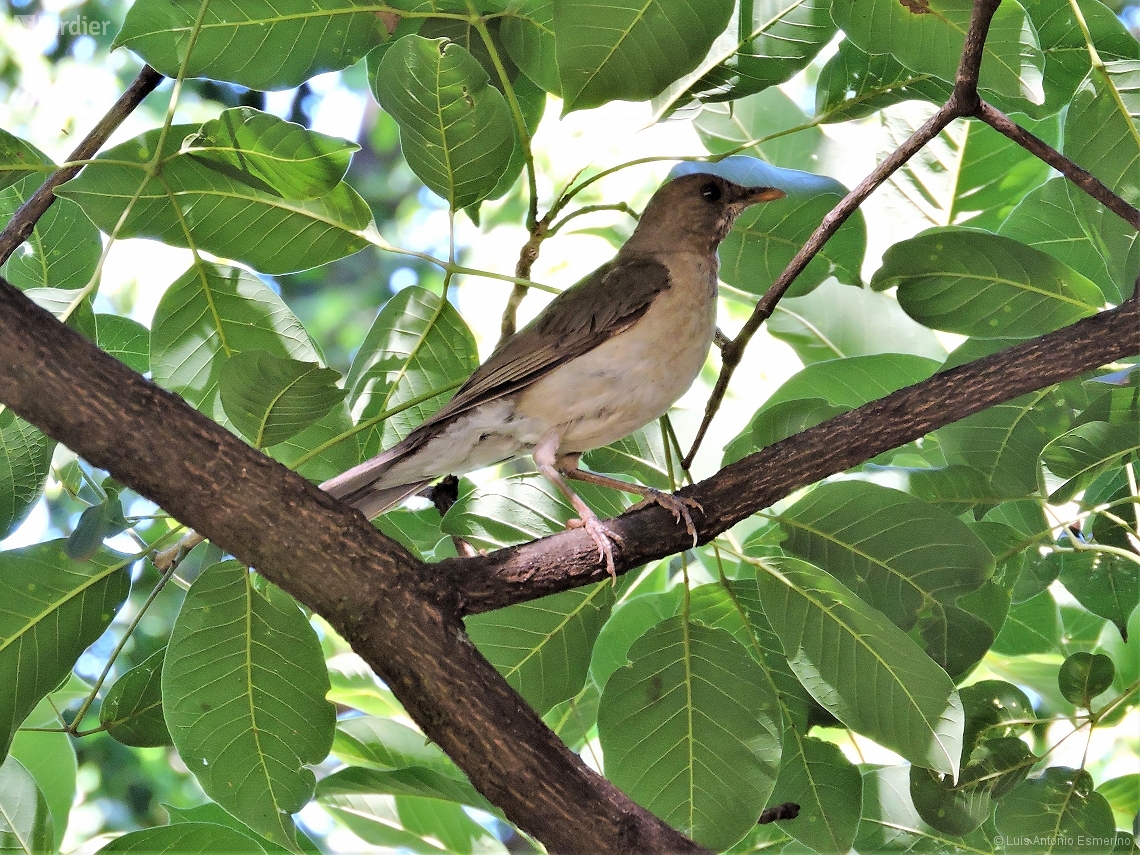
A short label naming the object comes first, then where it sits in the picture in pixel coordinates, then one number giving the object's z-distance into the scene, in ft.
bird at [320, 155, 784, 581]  19.11
